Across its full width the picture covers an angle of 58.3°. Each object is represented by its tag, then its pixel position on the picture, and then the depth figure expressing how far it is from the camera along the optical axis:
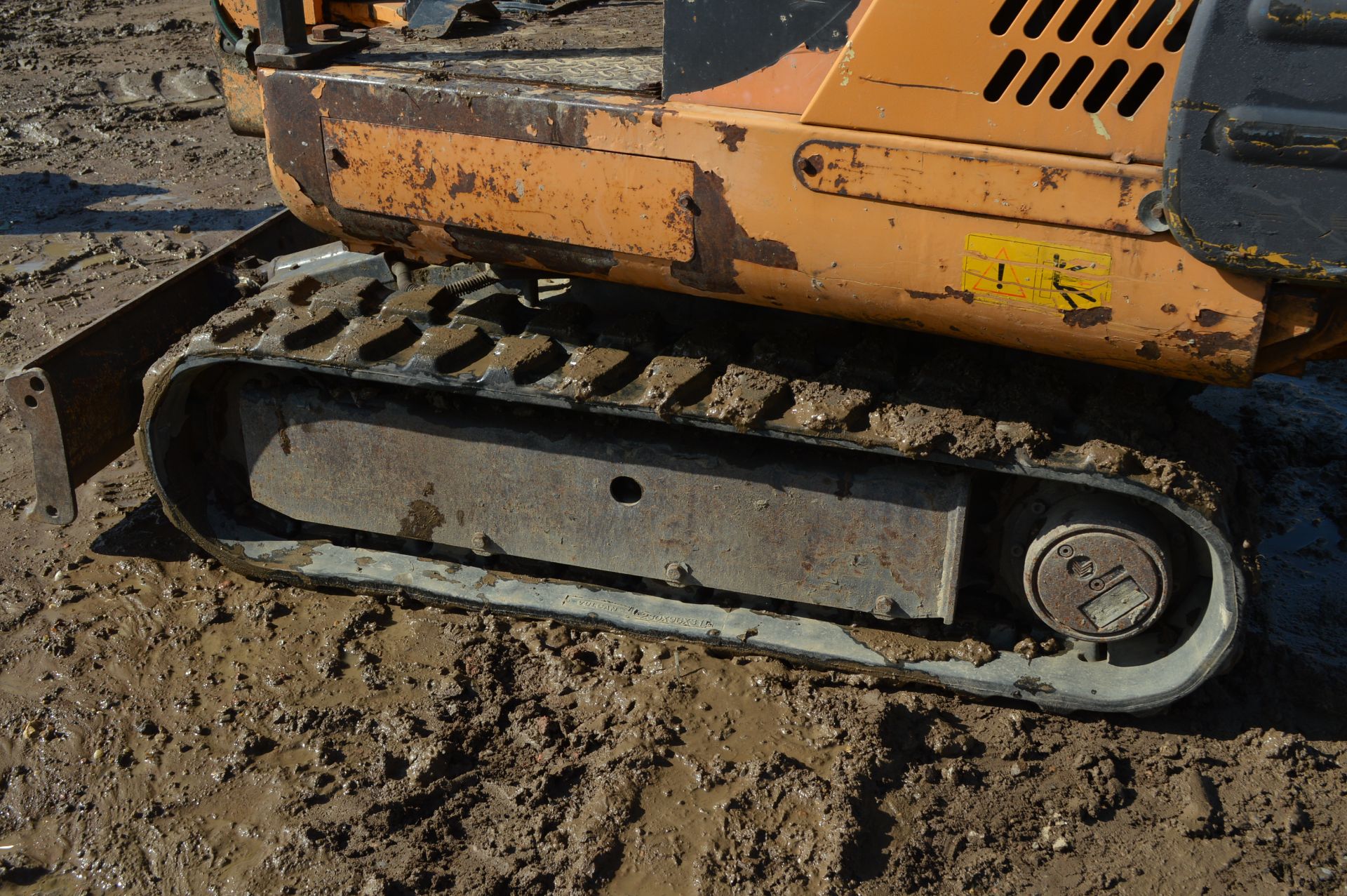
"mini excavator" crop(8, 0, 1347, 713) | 2.36
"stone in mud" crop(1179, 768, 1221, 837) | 2.87
